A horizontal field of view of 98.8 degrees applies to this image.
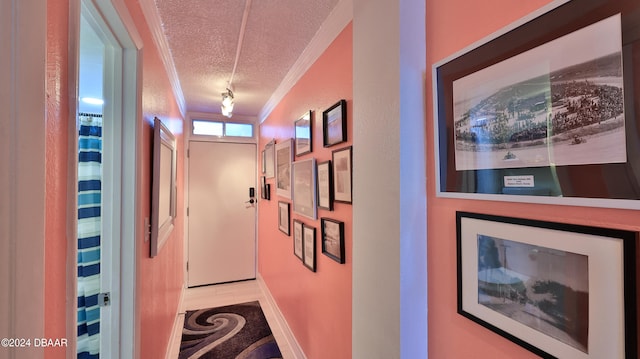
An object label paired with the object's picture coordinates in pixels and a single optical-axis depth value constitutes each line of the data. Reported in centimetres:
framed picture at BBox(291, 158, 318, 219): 188
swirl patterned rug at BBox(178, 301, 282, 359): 230
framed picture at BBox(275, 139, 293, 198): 248
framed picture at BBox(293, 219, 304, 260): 217
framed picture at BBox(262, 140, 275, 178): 310
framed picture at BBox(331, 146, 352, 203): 144
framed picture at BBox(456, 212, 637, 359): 52
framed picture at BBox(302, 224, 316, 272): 190
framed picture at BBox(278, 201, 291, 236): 257
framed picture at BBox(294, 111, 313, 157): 197
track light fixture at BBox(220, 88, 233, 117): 255
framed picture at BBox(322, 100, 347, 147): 148
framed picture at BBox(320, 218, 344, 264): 153
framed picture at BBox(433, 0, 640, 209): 51
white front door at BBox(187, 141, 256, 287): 376
